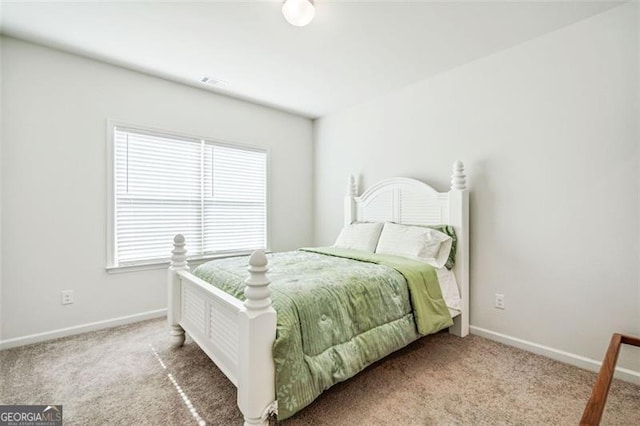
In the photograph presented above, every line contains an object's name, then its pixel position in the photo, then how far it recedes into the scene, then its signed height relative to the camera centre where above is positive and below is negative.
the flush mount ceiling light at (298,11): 1.93 +1.33
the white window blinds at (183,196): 3.01 +0.21
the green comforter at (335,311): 1.49 -0.59
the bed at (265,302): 1.43 -0.53
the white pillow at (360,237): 3.11 -0.23
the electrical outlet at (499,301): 2.62 -0.75
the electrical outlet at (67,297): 2.69 -0.74
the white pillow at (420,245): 2.62 -0.27
